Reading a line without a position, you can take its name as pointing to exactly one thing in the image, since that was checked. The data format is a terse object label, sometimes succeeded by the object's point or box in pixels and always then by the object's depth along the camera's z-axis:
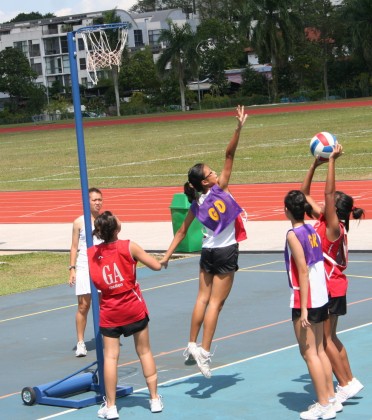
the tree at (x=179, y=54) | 98.66
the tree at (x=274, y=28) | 101.06
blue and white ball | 9.09
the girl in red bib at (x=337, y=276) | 8.52
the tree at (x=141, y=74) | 108.06
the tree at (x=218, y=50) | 107.25
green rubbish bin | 19.00
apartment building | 131.50
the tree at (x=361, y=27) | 95.25
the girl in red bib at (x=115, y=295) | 8.48
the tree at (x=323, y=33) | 99.20
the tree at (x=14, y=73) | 112.62
